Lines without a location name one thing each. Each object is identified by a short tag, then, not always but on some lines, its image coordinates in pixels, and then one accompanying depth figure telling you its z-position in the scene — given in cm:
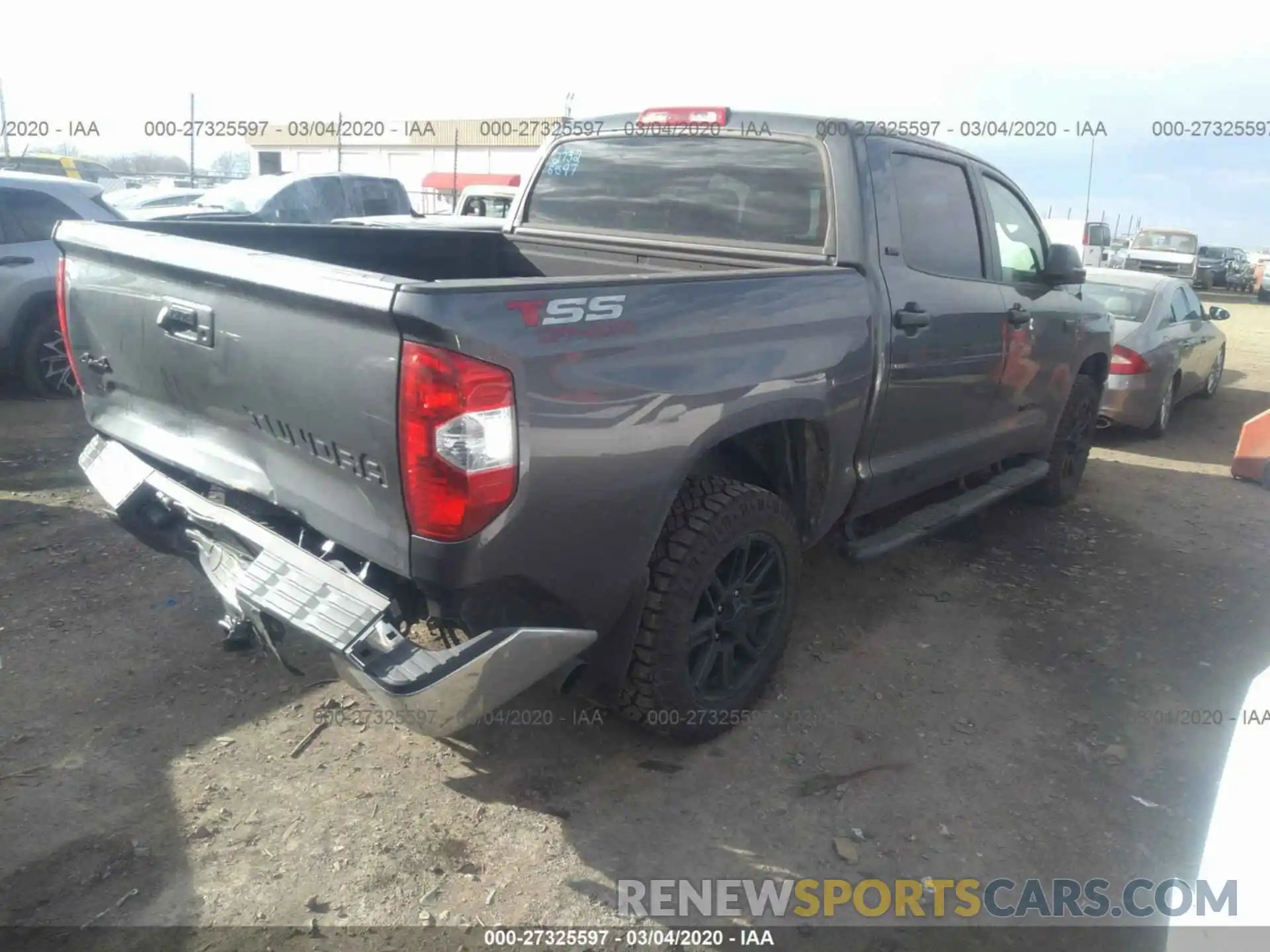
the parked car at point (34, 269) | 687
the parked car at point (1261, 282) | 2912
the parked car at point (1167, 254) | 2500
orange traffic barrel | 704
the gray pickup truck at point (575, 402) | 228
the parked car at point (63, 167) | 2089
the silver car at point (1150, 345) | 789
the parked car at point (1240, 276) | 3262
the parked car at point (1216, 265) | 3156
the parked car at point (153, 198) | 1474
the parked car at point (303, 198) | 1238
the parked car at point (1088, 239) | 2473
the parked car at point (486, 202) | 1355
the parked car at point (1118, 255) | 2555
